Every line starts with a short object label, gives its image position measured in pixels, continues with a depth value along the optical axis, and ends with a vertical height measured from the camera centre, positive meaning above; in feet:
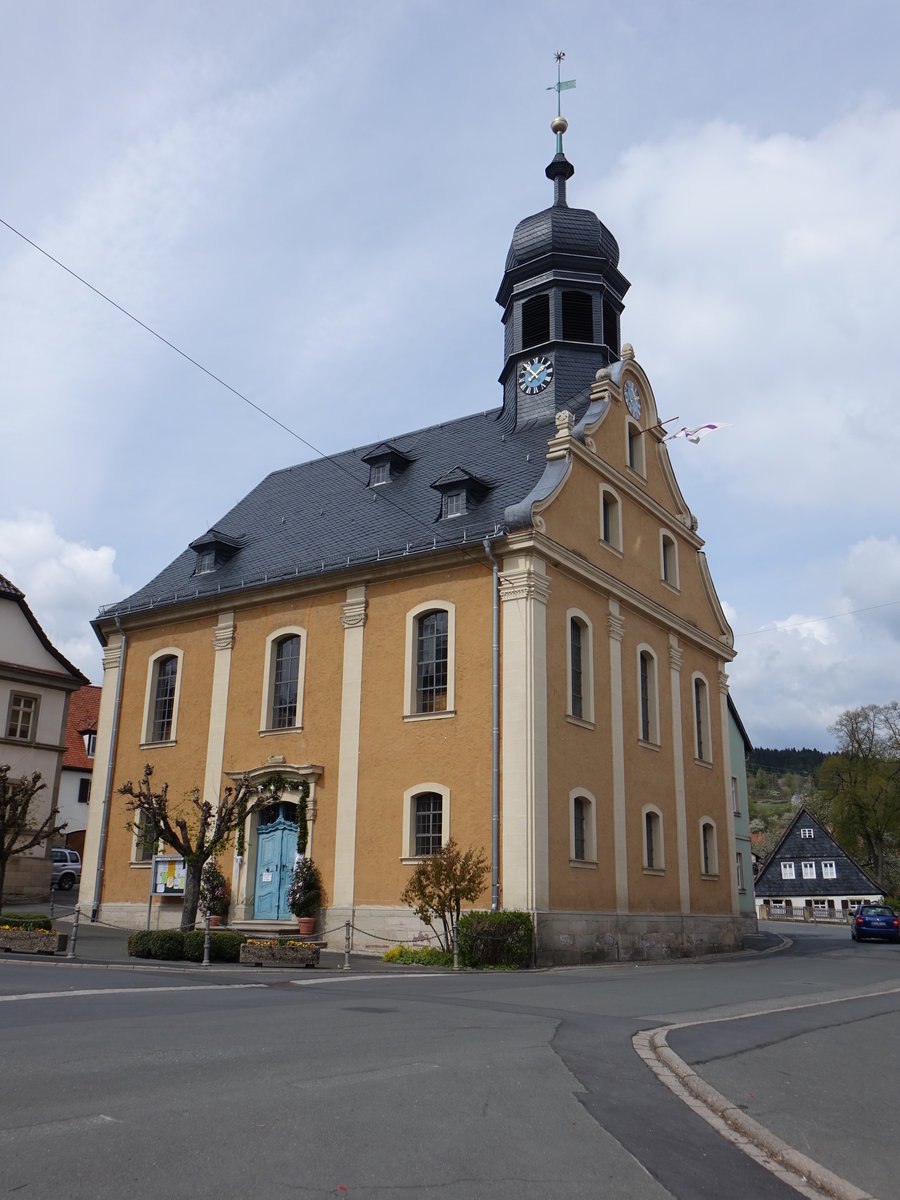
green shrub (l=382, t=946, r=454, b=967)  67.26 -2.09
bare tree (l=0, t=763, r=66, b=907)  73.05 +7.14
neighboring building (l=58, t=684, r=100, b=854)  155.74 +21.12
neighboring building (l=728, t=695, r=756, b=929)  141.90 +14.87
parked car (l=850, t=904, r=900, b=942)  128.36 +0.37
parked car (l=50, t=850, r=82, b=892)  130.52 +5.30
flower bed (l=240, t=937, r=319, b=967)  60.29 -1.81
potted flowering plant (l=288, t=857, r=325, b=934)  77.82 +1.80
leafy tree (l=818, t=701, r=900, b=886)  202.08 +26.20
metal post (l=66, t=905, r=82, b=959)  58.65 -1.17
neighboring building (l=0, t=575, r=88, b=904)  112.88 +22.25
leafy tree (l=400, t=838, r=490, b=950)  66.28 +2.23
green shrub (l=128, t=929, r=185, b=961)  61.52 -1.49
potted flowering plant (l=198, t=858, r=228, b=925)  82.79 +1.96
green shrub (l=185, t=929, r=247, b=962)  61.00 -1.52
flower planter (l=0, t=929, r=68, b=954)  57.82 -1.30
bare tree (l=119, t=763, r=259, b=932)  66.95 +5.56
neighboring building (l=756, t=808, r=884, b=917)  203.41 +9.33
